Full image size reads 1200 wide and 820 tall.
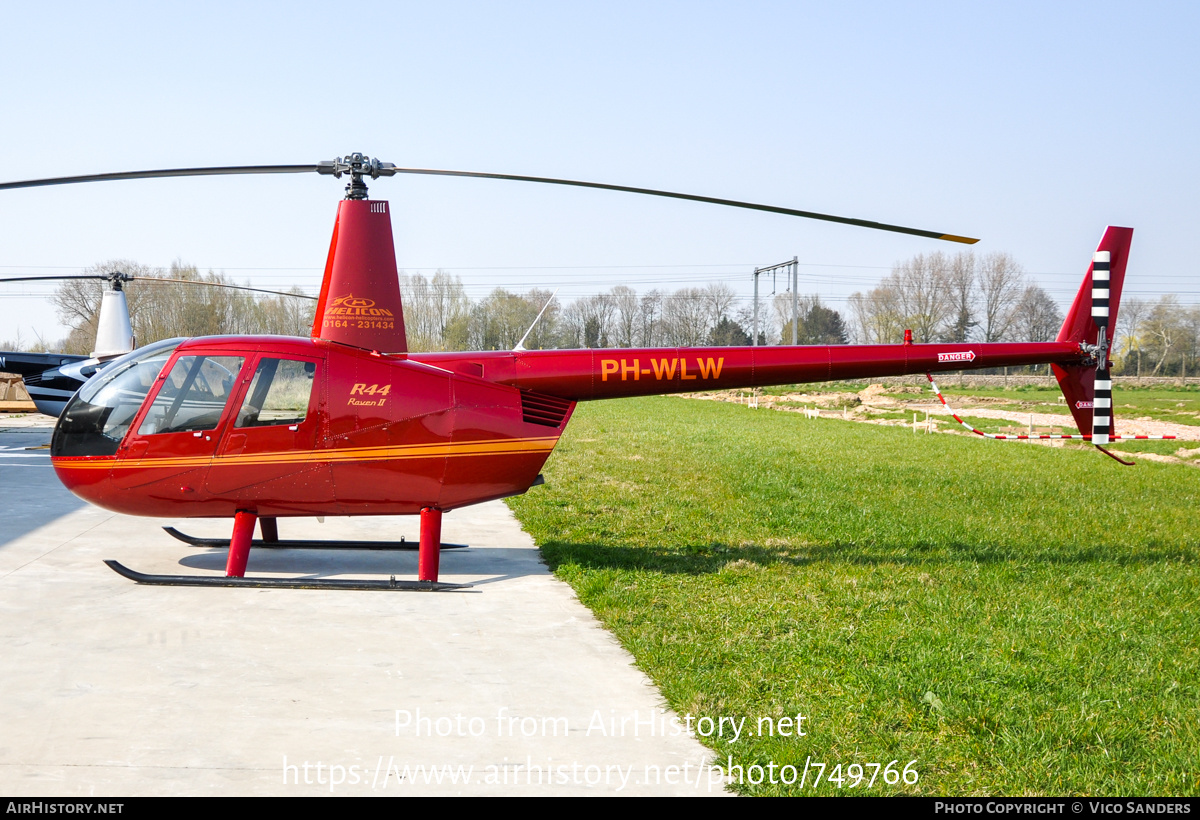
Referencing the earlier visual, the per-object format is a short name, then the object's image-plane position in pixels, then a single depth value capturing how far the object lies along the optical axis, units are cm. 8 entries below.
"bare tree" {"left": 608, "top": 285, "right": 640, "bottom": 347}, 8069
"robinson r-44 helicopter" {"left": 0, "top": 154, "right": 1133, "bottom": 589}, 716
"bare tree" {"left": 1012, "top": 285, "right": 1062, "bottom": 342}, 6656
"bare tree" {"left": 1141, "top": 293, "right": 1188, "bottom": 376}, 7309
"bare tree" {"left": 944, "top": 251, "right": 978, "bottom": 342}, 6391
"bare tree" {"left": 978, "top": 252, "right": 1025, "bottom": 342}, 6806
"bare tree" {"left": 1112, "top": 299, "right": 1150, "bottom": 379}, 7262
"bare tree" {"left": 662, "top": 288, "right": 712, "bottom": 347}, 8175
